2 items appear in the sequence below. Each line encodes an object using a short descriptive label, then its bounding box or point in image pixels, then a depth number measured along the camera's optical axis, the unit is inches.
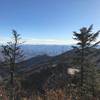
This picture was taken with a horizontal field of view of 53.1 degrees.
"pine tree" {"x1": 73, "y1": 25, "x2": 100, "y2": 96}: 539.5
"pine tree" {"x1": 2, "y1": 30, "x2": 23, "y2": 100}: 719.0
